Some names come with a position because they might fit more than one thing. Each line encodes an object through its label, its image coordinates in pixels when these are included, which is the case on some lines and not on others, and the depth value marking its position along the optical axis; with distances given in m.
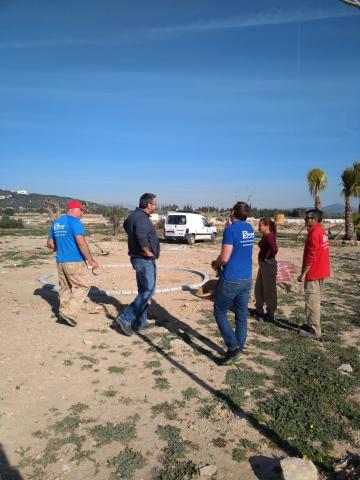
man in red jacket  5.65
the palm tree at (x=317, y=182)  26.91
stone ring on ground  8.39
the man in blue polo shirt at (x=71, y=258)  6.09
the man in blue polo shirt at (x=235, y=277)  4.61
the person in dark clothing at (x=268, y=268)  6.54
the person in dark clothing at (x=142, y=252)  5.64
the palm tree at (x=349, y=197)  23.42
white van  20.88
